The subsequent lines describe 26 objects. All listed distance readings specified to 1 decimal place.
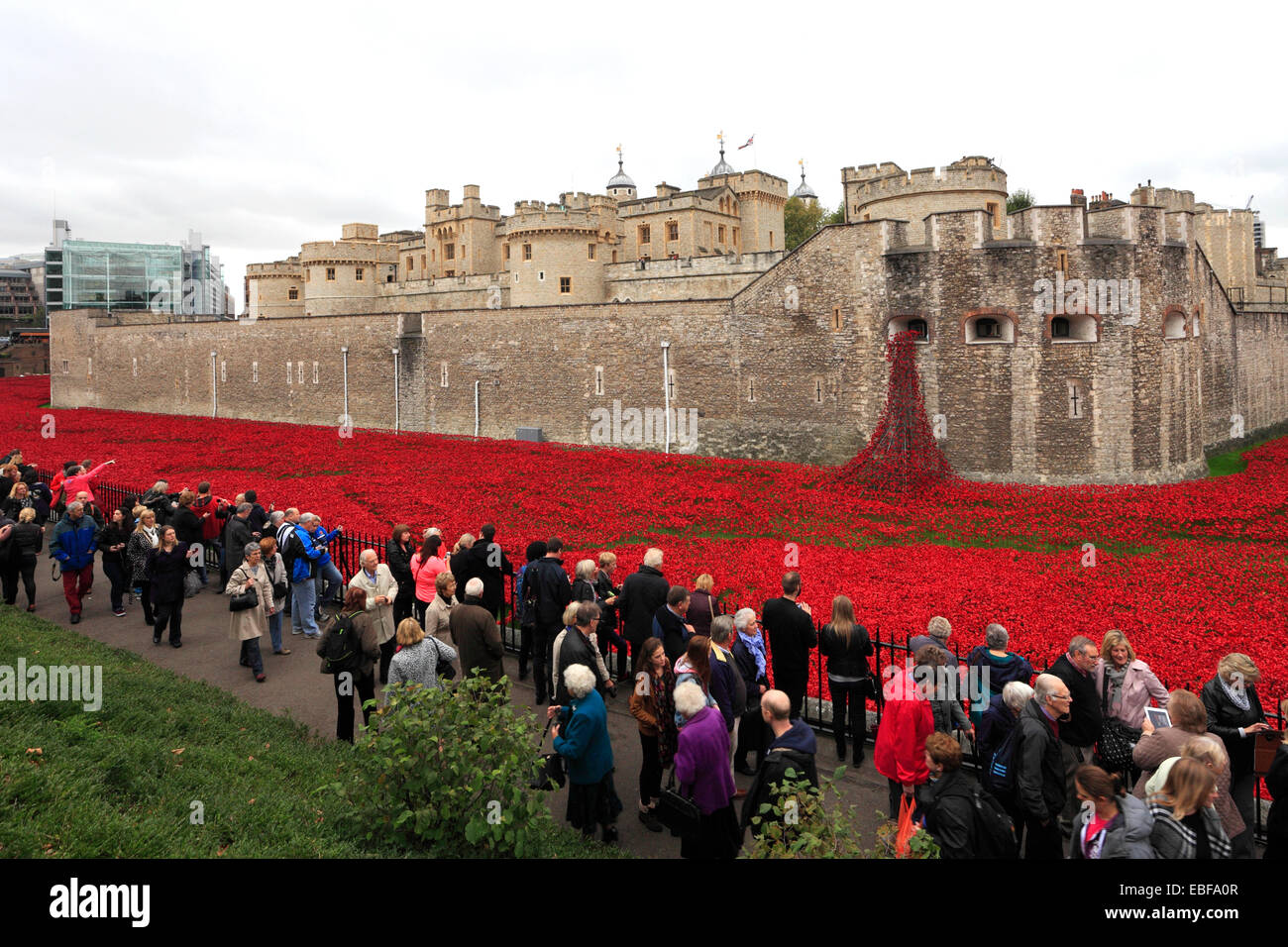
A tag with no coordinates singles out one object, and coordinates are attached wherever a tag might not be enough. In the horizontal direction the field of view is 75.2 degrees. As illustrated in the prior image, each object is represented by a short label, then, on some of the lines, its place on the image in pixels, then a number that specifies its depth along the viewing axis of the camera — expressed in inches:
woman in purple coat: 233.1
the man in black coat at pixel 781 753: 223.0
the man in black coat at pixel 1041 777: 229.9
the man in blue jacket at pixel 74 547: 481.4
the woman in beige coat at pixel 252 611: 407.2
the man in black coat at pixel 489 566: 418.0
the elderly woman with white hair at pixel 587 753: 253.0
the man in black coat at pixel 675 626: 331.0
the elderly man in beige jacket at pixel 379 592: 384.1
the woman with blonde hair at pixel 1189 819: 187.8
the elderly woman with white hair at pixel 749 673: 316.8
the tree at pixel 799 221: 2571.4
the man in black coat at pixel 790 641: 323.3
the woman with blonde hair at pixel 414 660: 299.0
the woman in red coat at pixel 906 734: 260.5
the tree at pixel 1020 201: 2327.6
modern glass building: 4311.0
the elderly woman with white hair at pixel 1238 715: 255.4
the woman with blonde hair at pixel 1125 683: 270.1
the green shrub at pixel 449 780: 221.5
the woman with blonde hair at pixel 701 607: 348.8
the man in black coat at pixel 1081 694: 268.7
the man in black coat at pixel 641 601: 365.7
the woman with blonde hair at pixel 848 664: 317.7
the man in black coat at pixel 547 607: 372.2
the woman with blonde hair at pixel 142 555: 467.5
